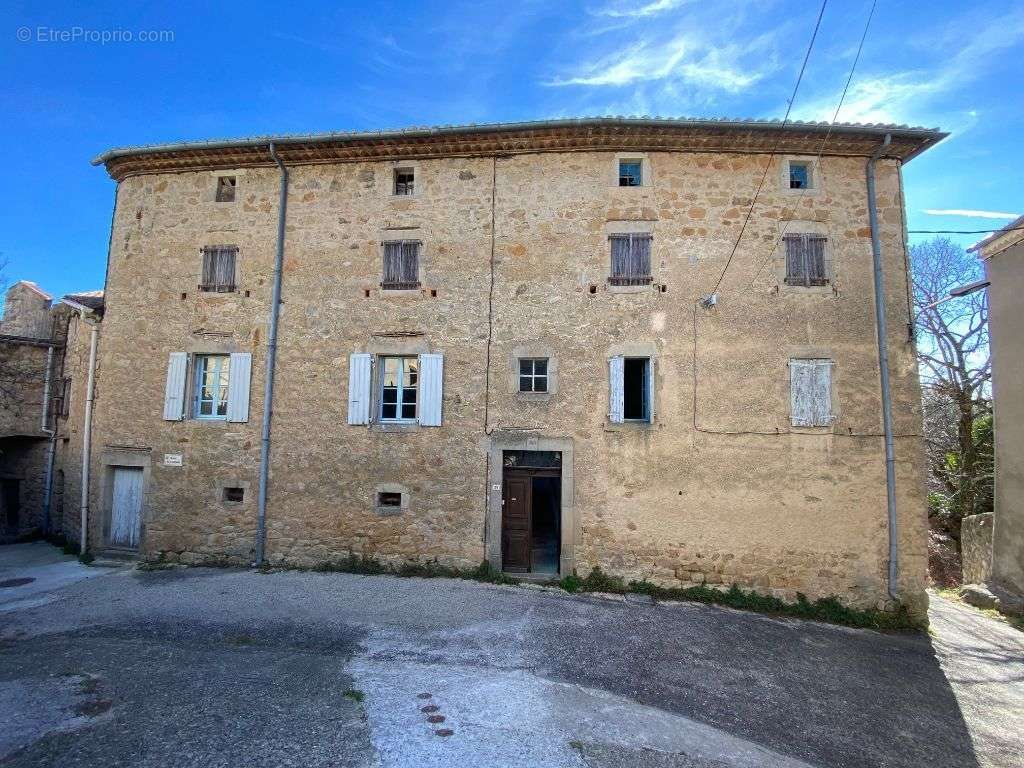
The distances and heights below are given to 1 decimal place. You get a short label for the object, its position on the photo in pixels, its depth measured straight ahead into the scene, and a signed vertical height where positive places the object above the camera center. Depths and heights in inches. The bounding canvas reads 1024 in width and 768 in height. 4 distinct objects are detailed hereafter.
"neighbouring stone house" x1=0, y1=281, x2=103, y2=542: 460.4 +8.8
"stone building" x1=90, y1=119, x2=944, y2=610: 337.7 +49.3
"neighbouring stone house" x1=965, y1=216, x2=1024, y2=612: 351.9 +26.0
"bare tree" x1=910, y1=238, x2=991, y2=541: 514.3 +35.6
